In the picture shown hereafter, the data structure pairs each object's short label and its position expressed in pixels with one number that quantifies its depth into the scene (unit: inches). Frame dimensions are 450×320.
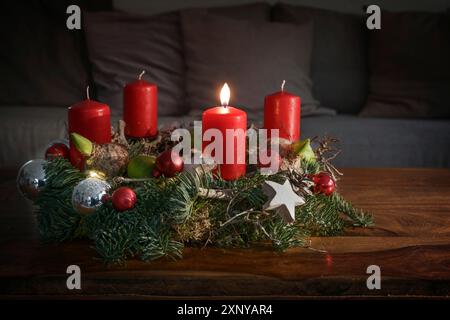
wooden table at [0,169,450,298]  31.9
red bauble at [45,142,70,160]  42.7
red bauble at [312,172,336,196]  37.8
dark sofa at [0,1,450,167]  89.6
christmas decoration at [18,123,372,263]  34.3
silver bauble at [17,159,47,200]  39.8
